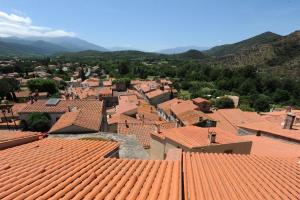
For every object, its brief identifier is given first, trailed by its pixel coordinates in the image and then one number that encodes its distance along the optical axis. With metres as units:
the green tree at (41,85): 73.44
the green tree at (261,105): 64.38
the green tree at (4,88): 66.06
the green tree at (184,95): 75.06
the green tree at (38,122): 32.06
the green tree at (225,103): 60.38
